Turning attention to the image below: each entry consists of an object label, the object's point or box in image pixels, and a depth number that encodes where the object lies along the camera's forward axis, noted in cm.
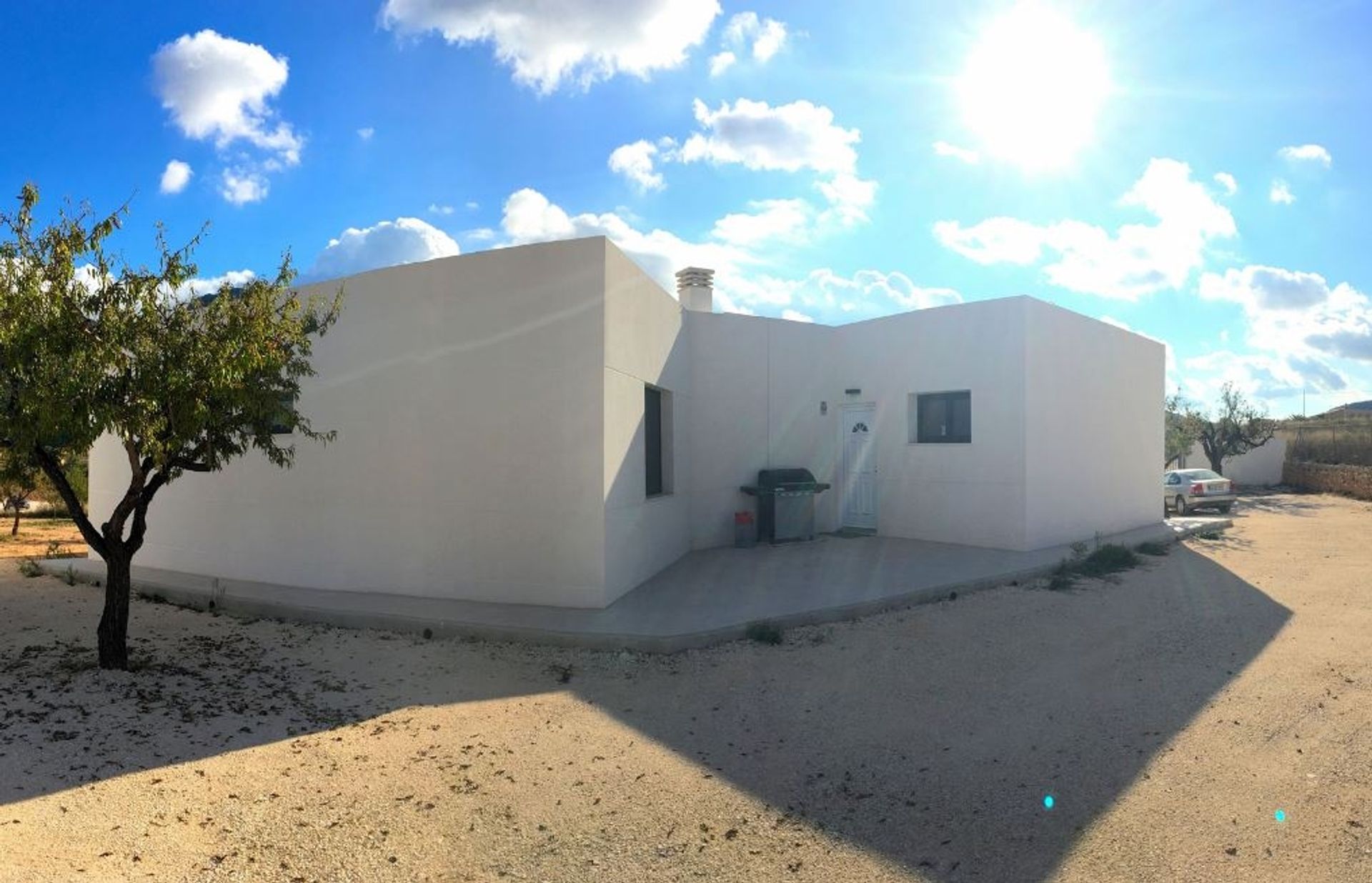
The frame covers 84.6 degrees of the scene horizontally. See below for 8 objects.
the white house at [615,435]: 784
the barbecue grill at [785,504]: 1201
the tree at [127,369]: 488
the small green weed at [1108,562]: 1014
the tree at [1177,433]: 2708
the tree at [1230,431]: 2861
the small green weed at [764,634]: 686
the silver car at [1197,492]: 1947
